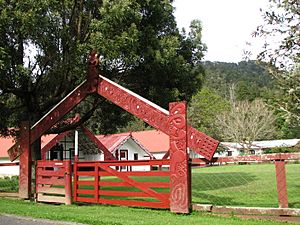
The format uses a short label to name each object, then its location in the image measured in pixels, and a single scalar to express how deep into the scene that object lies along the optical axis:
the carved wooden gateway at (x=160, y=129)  10.30
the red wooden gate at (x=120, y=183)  10.80
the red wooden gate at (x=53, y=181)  12.88
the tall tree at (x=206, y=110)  65.56
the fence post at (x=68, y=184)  12.80
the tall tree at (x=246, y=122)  59.53
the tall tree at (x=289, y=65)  10.80
